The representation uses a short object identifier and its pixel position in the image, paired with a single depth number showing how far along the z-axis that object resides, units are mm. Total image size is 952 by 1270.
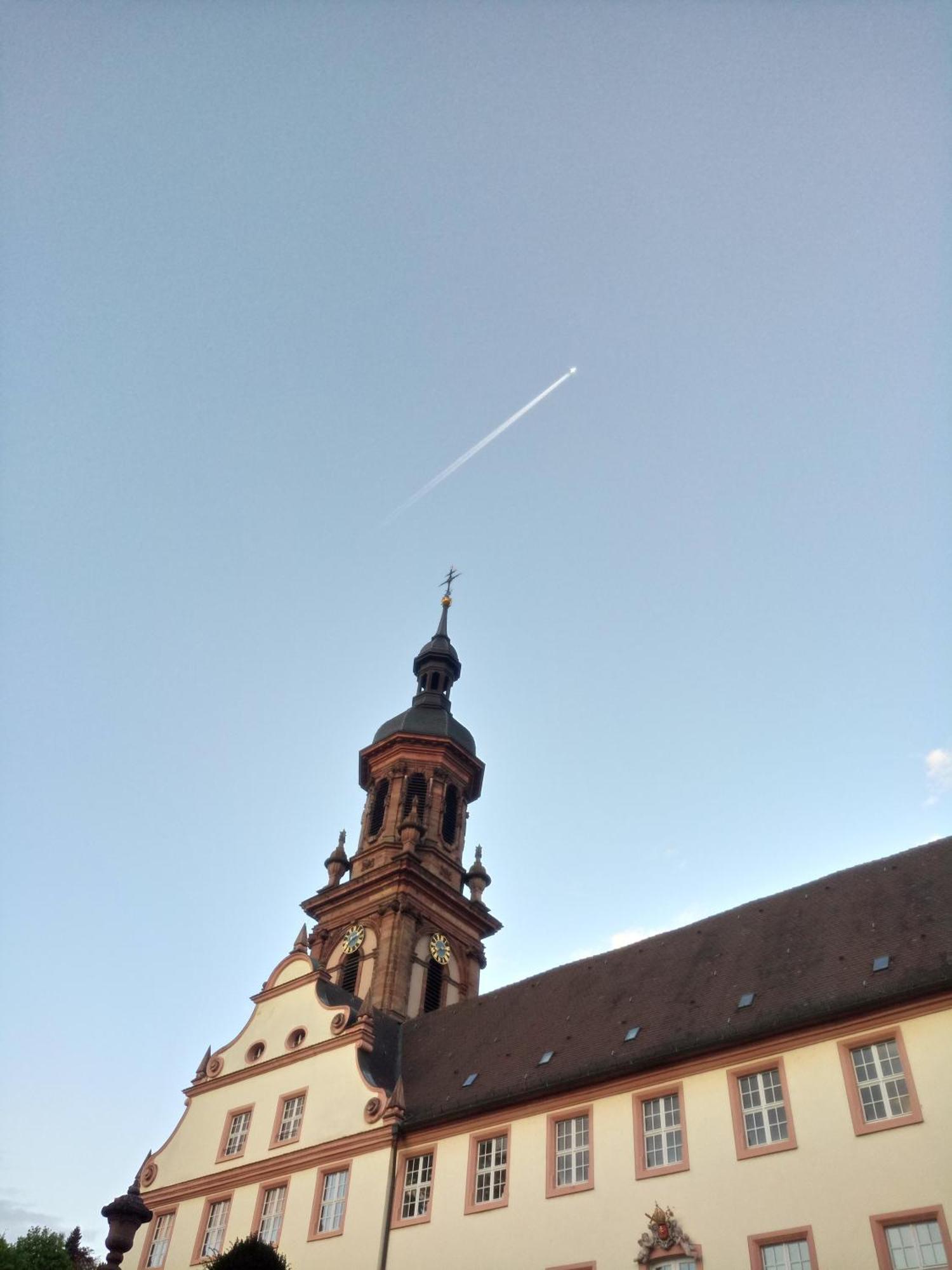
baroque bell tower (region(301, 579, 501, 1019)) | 38781
